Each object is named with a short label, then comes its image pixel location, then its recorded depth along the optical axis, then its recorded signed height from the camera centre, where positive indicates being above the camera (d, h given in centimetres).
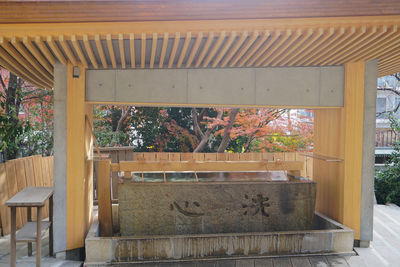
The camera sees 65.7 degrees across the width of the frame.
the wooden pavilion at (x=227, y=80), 413 +84
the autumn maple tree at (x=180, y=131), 1184 -22
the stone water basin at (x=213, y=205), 542 -143
